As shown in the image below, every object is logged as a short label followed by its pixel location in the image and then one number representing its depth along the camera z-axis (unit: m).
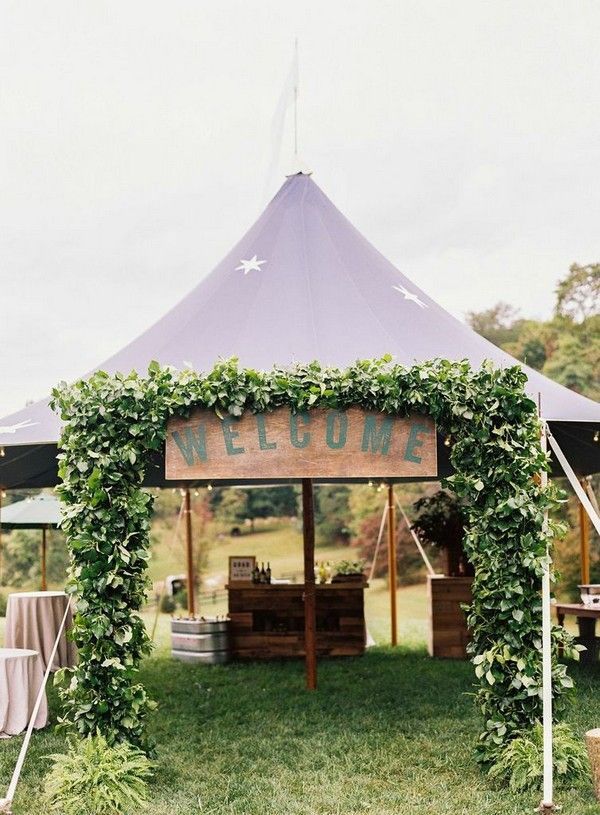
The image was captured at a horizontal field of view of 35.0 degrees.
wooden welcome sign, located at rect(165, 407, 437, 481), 5.77
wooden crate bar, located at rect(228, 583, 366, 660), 10.75
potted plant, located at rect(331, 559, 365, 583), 10.88
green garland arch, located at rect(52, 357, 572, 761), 5.57
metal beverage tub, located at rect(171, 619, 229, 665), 10.59
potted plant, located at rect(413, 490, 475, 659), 10.28
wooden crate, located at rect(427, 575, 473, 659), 10.24
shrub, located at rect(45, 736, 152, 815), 5.12
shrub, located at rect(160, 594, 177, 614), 17.64
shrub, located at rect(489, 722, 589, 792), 5.38
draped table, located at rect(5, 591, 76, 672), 8.98
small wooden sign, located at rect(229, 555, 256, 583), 11.00
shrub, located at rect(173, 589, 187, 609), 17.83
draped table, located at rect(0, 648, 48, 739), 7.01
